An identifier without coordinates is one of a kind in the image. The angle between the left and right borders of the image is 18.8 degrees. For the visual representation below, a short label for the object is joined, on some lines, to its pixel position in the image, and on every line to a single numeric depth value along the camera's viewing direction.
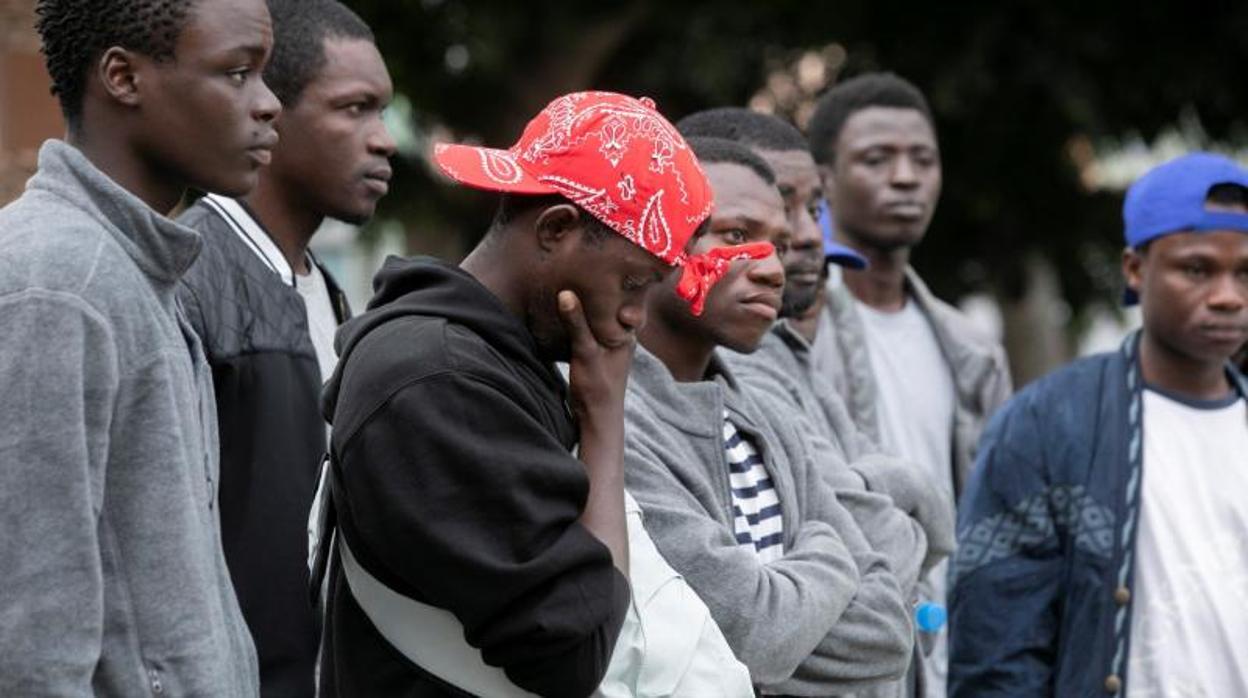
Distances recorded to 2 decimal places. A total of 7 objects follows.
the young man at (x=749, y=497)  6.46
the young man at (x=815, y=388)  7.71
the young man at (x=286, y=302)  7.04
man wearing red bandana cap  5.07
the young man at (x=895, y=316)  10.49
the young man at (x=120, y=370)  5.02
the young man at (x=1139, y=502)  9.16
